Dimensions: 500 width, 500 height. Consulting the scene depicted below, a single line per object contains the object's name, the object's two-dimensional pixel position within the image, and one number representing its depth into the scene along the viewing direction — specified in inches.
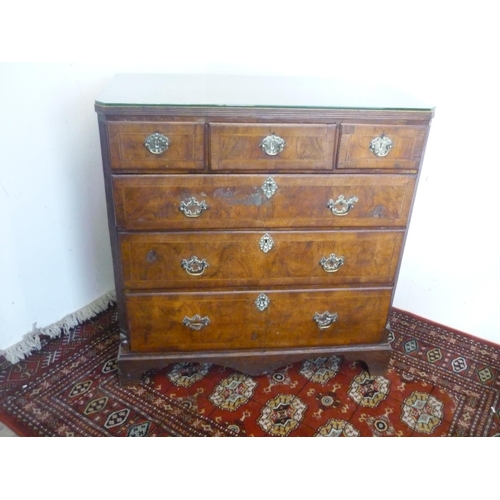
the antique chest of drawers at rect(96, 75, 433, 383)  49.7
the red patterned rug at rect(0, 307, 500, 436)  59.1
